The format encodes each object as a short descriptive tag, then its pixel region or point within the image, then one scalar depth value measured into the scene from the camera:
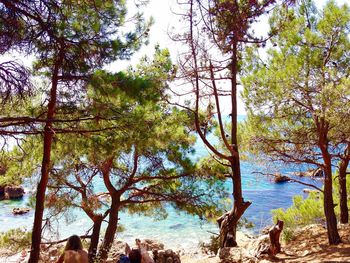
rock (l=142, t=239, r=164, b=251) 13.51
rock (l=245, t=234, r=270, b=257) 6.98
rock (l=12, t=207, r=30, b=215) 22.17
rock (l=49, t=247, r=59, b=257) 13.35
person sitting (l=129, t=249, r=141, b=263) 4.04
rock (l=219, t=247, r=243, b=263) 6.76
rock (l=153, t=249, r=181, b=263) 7.13
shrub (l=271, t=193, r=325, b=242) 10.54
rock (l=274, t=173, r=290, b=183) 8.38
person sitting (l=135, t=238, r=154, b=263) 4.46
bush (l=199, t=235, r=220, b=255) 9.30
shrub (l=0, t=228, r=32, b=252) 7.93
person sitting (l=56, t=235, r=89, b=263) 4.06
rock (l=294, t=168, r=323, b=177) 8.85
